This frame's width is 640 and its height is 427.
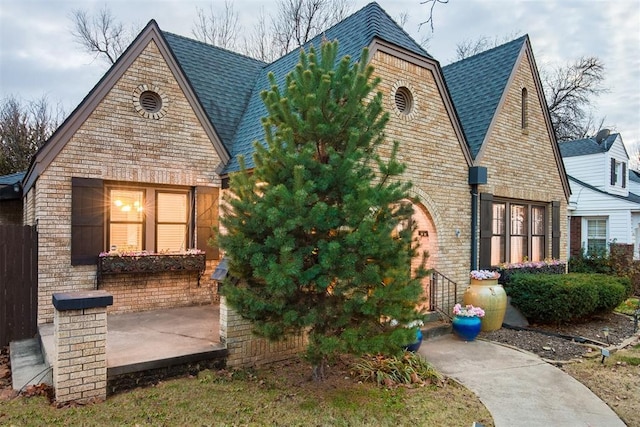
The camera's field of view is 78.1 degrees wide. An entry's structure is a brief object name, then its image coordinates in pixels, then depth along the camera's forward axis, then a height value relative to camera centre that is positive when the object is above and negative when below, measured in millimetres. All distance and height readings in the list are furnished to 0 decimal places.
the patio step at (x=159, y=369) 4383 -1887
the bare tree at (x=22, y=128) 18453 +4083
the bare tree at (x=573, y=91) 23969 +7797
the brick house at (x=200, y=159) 6863 +1062
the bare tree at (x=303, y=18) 19547 +9766
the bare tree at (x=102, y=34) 18766 +8493
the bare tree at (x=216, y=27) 20953 +9837
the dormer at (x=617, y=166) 17156 +2235
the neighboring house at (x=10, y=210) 10188 -48
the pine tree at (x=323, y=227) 4113 -165
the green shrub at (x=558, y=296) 8164 -1725
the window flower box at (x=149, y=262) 6945 -965
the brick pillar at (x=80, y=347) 4059 -1450
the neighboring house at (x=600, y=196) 15703 +873
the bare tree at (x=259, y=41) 20984 +9108
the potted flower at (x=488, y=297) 7914 -1681
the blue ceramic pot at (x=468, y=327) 7066 -2020
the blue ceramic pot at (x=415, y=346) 6012 -2034
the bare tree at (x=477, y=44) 24406 +10768
